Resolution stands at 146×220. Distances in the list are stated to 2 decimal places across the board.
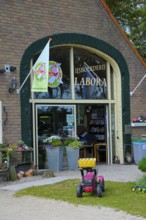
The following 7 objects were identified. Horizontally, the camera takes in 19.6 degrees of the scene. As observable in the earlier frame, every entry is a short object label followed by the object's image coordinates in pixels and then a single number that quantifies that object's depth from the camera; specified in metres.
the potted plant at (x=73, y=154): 13.38
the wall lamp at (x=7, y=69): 12.54
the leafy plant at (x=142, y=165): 9.41
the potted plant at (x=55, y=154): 13.29
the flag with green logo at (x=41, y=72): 12.32
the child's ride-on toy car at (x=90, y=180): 8.80
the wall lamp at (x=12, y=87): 12.71
